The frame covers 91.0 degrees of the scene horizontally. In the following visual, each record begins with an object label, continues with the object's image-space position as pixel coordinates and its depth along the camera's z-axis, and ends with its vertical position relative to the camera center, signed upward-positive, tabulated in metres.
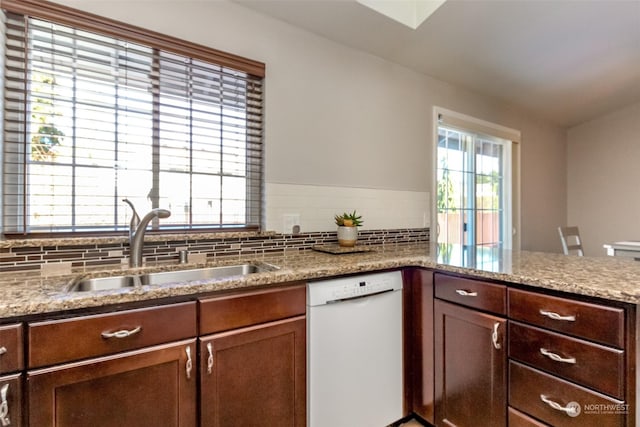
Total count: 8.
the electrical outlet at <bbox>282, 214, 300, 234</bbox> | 1.97 -0.05
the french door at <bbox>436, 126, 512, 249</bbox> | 3.01 +0.27
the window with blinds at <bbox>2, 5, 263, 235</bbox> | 1.33 +0.40
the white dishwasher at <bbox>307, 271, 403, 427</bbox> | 1.36 -0.63
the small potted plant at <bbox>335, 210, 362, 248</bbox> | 2.02 -0.10
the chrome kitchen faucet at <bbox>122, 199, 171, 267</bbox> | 1.41 -0.08
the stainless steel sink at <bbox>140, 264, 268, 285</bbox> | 1.42 -0.29
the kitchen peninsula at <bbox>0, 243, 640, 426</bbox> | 0.93 -0.40
